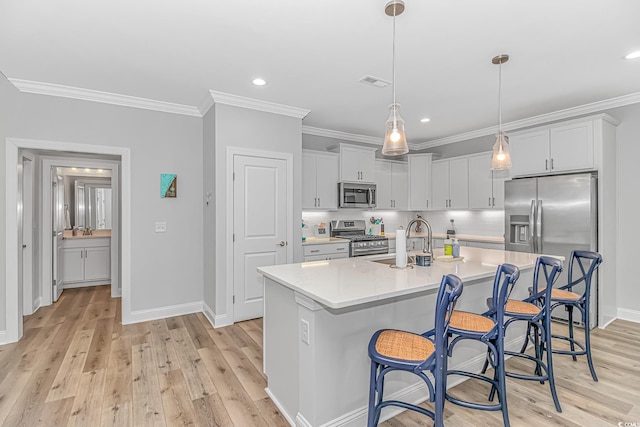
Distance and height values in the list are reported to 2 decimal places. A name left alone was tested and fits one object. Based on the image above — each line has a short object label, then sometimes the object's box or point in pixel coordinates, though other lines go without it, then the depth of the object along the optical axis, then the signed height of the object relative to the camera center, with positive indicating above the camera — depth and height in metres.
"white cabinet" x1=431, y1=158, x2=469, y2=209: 5.49 +0.53
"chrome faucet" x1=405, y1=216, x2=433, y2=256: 2.63 -0.22
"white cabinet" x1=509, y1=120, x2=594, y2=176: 3.87 +0.81
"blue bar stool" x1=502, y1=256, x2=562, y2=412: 2.23 -0.68
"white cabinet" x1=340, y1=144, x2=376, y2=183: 5.32 +0.84
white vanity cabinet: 5.58 -0.80
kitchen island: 1.85 -0.71
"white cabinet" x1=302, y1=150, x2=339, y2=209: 5.03 +0.54
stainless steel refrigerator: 3.74 -0.03
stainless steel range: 5.17 -0.38
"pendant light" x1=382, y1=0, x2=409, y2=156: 2.26 +0.56
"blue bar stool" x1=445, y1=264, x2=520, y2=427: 1.84 -0.66
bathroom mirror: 6.30 +0.22
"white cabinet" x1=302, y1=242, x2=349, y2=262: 4.67 -0.54
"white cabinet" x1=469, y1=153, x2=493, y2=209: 5.14 +0.50
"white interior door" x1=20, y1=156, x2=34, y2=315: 3.81 -0.21
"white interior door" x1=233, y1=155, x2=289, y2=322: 3.93 -0.12
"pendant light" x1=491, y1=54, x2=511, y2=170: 2.99 +0.56
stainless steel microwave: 5.34 +0.32
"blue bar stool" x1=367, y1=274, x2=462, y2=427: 1.51 -0.69
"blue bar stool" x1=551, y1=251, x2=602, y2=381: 2.63 -0.70
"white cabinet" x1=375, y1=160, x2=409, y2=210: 5.90 +0.54
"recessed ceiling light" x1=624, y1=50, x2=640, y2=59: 2.80 +1.37
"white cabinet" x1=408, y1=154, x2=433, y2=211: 6.04 +0.59
